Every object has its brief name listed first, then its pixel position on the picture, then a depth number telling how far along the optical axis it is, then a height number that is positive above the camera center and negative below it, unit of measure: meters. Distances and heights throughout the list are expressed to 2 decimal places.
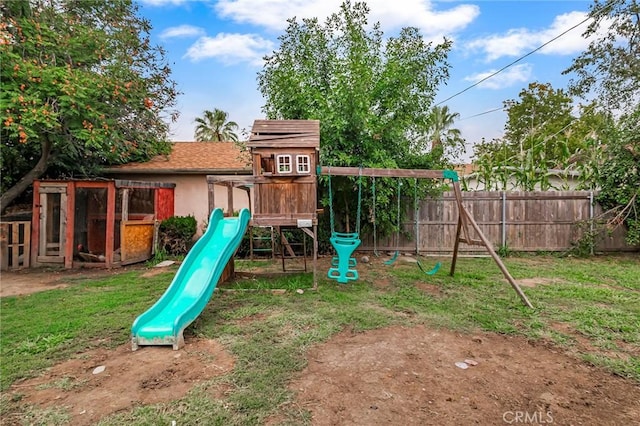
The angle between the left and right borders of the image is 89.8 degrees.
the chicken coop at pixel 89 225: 7.53 -0.24
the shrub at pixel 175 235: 8.59 -0.52
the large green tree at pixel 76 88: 6.14 +2.74
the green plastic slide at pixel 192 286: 3.33 -0.91
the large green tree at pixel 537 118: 17.69 +6.09
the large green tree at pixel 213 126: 25.02 +7.04
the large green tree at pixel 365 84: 7.63 +3.30
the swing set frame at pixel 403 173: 5.43 +0.74
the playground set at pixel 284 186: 5.16 +0.50
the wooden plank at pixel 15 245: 7.38 -0.69
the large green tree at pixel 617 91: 8.02 +3.90
